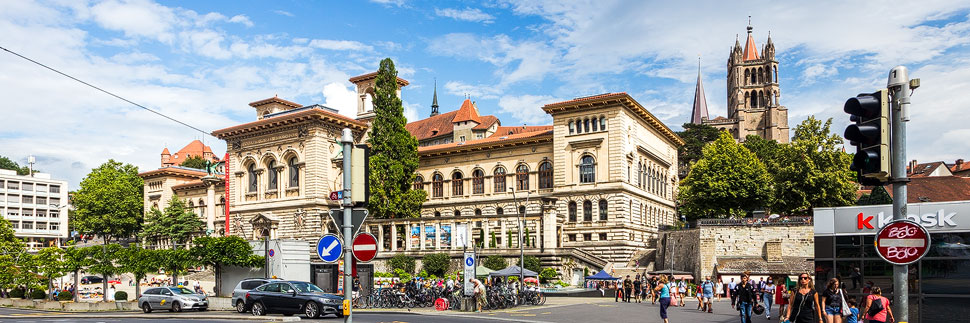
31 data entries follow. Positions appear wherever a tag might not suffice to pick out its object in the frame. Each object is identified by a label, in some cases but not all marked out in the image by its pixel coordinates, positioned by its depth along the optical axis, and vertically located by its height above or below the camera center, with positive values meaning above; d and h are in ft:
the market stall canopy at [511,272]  140.86 -12.64
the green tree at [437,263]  179.93 -13.80
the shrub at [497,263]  172.45 -13.27
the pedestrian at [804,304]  45.44 -6.14
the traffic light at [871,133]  24.80 +2.24
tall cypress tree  190.39 +12.05
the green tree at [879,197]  140.15 +0.73
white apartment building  379.14 +1.34
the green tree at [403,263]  186.09 -14.14
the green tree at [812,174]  188.44 +6.91
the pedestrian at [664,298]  74.74 -9.46
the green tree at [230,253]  119.85 -7.31
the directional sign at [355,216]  37.96 -0.52
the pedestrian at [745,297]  72.02 -9.04
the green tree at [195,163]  373.18 +21.57
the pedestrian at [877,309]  46.80 -6.66
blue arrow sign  38.83 -2.15
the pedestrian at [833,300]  48.24 -6.34
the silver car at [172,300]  106.01 -12.98
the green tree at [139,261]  134.51 -9.48
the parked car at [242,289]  99.13 -10.93
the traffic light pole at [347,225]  37.29 -0.98
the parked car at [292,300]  86.48 -10.80
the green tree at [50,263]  141.18 -10.08
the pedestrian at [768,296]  85.99 -10.80
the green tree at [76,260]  137.49 -9.32
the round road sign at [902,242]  25.27 -1.40
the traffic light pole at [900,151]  25.34 +1.65
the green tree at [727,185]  204.44 +4.53
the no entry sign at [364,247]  36.78 -2.00
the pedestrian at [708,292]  98.14 -11.55
